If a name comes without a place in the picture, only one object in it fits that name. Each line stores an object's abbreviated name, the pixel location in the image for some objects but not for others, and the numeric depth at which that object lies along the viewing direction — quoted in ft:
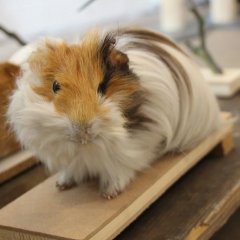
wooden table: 2.45
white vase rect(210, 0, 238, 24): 5.64
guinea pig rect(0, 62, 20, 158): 2.84
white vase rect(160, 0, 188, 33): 5.60
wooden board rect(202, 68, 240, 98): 4.45
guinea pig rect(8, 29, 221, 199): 2.17
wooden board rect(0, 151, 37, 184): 3.10
